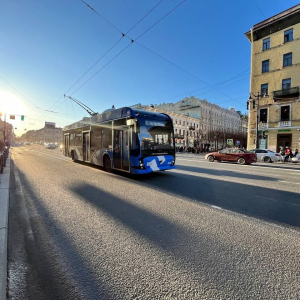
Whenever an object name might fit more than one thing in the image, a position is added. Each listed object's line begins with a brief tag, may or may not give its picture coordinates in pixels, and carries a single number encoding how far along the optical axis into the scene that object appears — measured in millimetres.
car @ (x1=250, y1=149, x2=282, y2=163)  19578
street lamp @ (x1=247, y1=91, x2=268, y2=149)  28375
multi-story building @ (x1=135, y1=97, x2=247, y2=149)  60159
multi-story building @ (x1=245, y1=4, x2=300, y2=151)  26188
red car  16609
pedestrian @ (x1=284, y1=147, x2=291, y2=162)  20375
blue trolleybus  8414
